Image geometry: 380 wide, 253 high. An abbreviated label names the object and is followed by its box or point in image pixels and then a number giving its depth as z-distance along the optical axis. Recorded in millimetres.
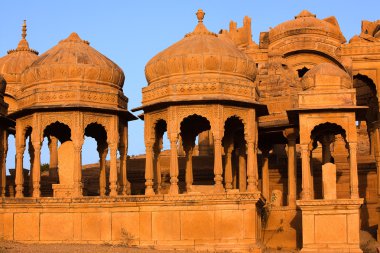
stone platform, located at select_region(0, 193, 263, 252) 26969
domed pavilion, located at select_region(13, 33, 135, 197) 29297
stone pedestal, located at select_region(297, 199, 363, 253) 26844
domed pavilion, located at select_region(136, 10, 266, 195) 28188
